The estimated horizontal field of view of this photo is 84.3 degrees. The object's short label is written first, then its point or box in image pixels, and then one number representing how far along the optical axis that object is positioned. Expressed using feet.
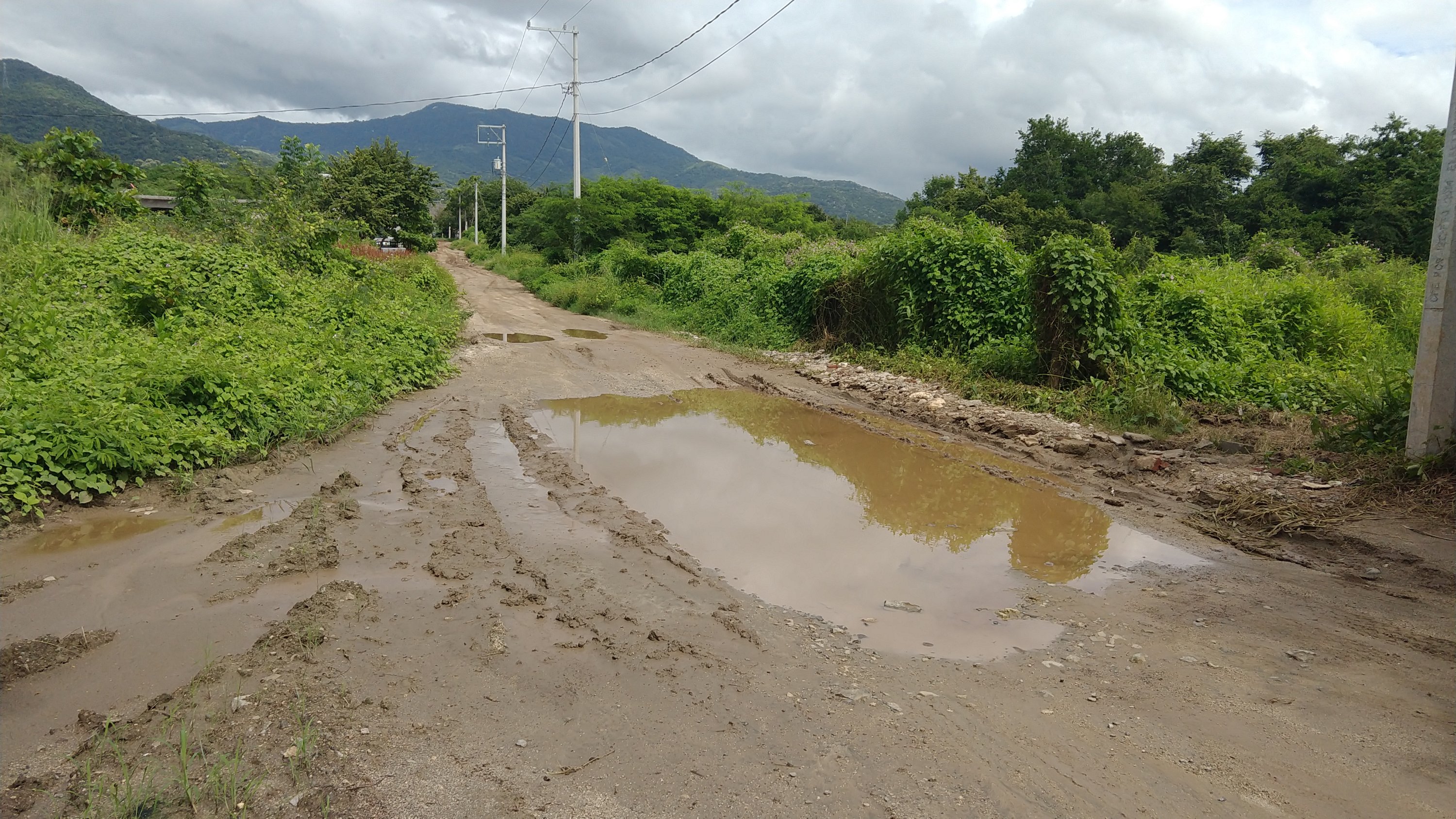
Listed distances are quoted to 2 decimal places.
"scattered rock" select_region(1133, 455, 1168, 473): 23.99
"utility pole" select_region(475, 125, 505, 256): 162.61
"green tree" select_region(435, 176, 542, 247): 212.64
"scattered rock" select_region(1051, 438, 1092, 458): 26.09
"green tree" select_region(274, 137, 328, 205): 59.31
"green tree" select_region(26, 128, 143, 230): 42.34
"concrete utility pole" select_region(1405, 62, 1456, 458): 19.66
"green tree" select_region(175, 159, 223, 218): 49.11
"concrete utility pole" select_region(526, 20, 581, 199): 101.19
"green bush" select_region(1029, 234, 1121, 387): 32.48
